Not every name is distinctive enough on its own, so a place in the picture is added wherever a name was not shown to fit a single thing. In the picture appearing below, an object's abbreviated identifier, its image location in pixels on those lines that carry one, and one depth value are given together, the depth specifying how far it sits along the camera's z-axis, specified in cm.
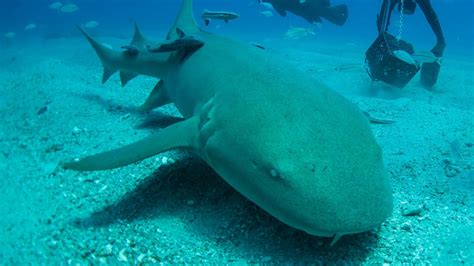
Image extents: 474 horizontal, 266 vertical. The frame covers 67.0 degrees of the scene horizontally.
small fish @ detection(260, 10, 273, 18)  1592
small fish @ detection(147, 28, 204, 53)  434
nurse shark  210
